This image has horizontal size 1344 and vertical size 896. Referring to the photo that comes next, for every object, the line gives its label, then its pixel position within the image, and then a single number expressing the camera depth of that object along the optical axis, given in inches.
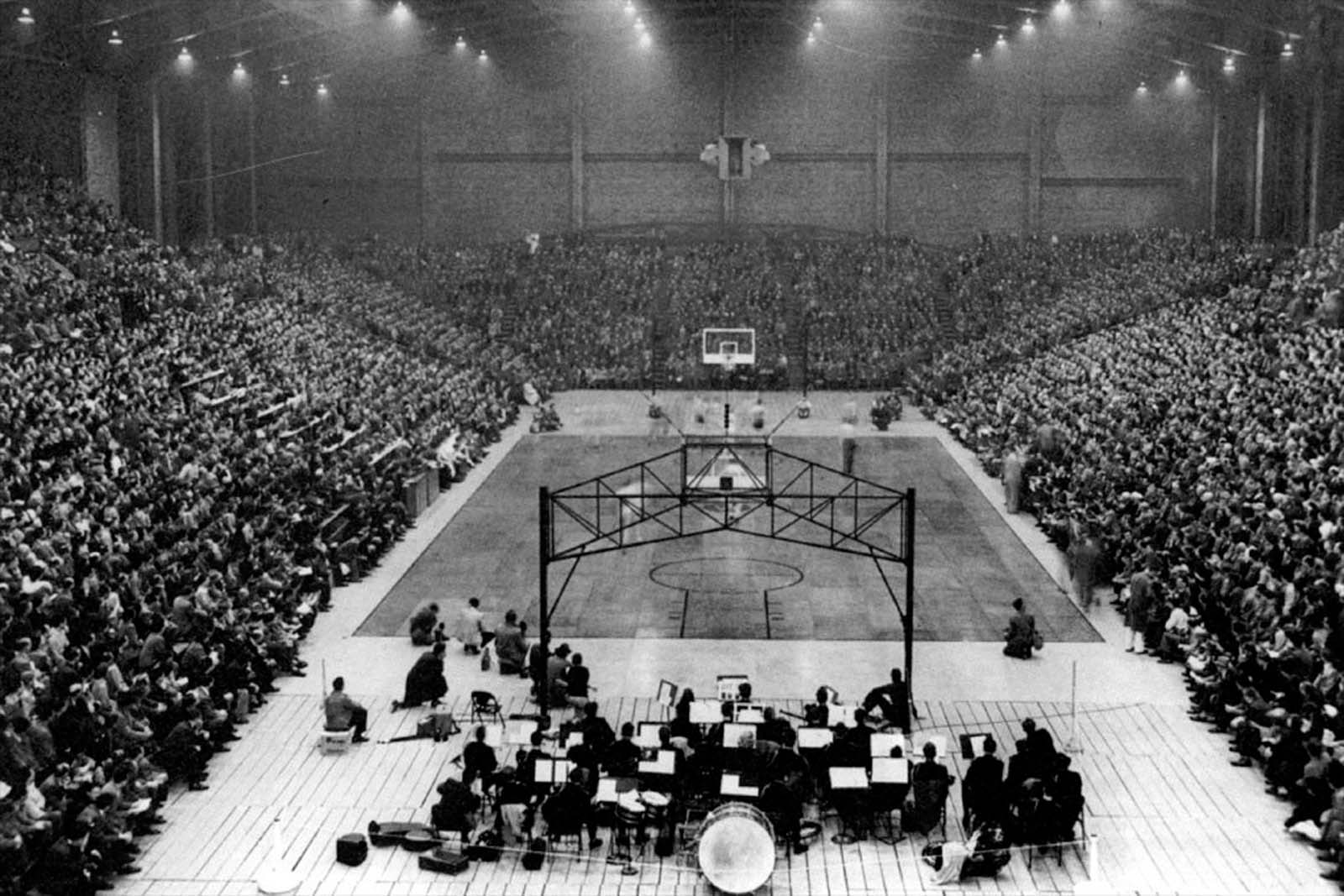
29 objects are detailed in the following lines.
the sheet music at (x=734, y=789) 758.5
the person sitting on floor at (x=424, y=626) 1100.5
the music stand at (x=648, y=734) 821.9
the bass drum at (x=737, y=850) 693.3
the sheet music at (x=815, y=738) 808.3
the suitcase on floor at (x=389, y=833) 762.8
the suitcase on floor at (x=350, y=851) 740.6
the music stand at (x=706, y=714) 836.0
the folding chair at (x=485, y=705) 933.8
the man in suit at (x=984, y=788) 762.2
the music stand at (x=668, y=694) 875.3
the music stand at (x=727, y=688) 898.7
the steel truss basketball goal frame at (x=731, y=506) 964.0
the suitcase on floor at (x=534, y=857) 743.7
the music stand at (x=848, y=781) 765.9
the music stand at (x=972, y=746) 816.3
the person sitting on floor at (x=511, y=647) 1029.2
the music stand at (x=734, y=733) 786.2
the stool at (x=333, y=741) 893.2
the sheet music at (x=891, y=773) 770.8
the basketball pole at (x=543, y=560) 898.1
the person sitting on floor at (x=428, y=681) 962.7
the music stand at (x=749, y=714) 840.3
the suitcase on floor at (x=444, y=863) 733.3
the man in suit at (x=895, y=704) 895.7
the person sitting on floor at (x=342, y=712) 898.1
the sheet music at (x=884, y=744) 791.7
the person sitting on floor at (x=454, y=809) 764.0
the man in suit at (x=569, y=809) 751.1
